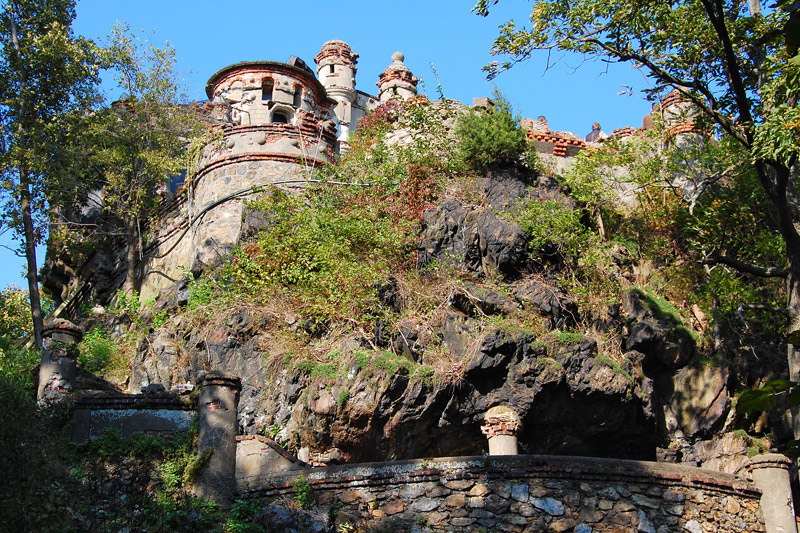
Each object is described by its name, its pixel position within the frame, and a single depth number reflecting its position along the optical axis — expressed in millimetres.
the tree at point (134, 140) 22969
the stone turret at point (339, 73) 34531
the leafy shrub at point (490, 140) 20734
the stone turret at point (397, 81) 32188
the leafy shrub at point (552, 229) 18281
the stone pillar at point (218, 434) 12102
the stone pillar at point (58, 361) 13953
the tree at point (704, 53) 12609
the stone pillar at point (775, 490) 12727
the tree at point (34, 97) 21656
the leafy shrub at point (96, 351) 19312
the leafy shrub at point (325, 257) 18203
